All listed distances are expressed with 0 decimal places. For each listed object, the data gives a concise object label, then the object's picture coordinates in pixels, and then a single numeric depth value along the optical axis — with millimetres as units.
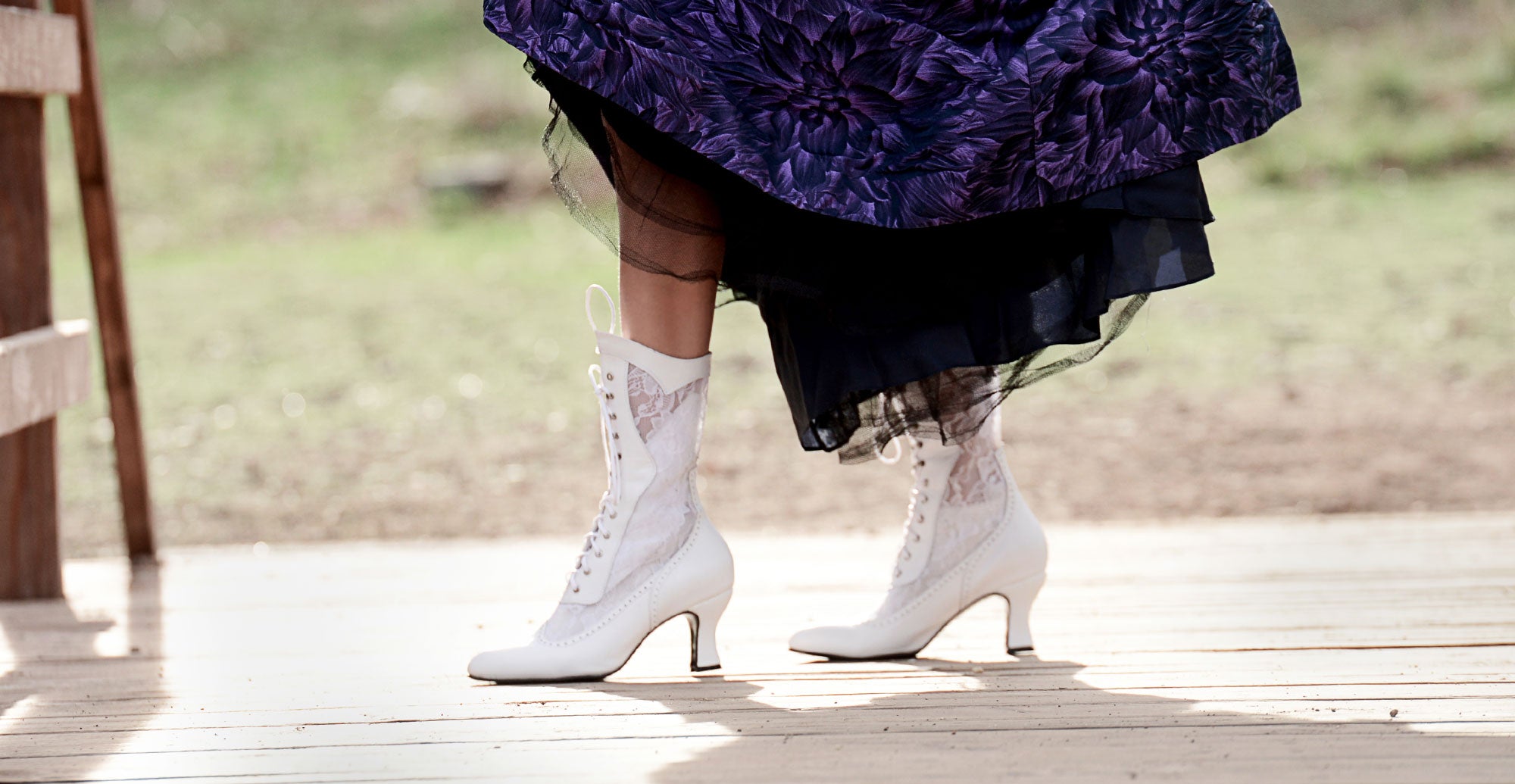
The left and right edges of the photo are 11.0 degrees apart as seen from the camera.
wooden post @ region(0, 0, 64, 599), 7997
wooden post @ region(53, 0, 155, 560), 8206
